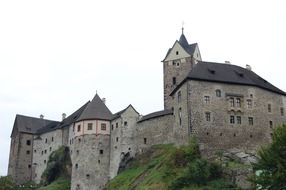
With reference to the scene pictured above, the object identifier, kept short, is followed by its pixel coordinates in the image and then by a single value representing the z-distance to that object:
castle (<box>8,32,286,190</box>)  62.75
